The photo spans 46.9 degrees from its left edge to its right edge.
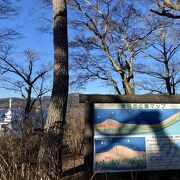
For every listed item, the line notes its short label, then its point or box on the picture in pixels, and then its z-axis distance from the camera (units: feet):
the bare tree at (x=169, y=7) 20.44
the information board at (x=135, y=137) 11.36
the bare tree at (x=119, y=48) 50.51
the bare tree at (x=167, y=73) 57.26
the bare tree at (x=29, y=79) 71.98
